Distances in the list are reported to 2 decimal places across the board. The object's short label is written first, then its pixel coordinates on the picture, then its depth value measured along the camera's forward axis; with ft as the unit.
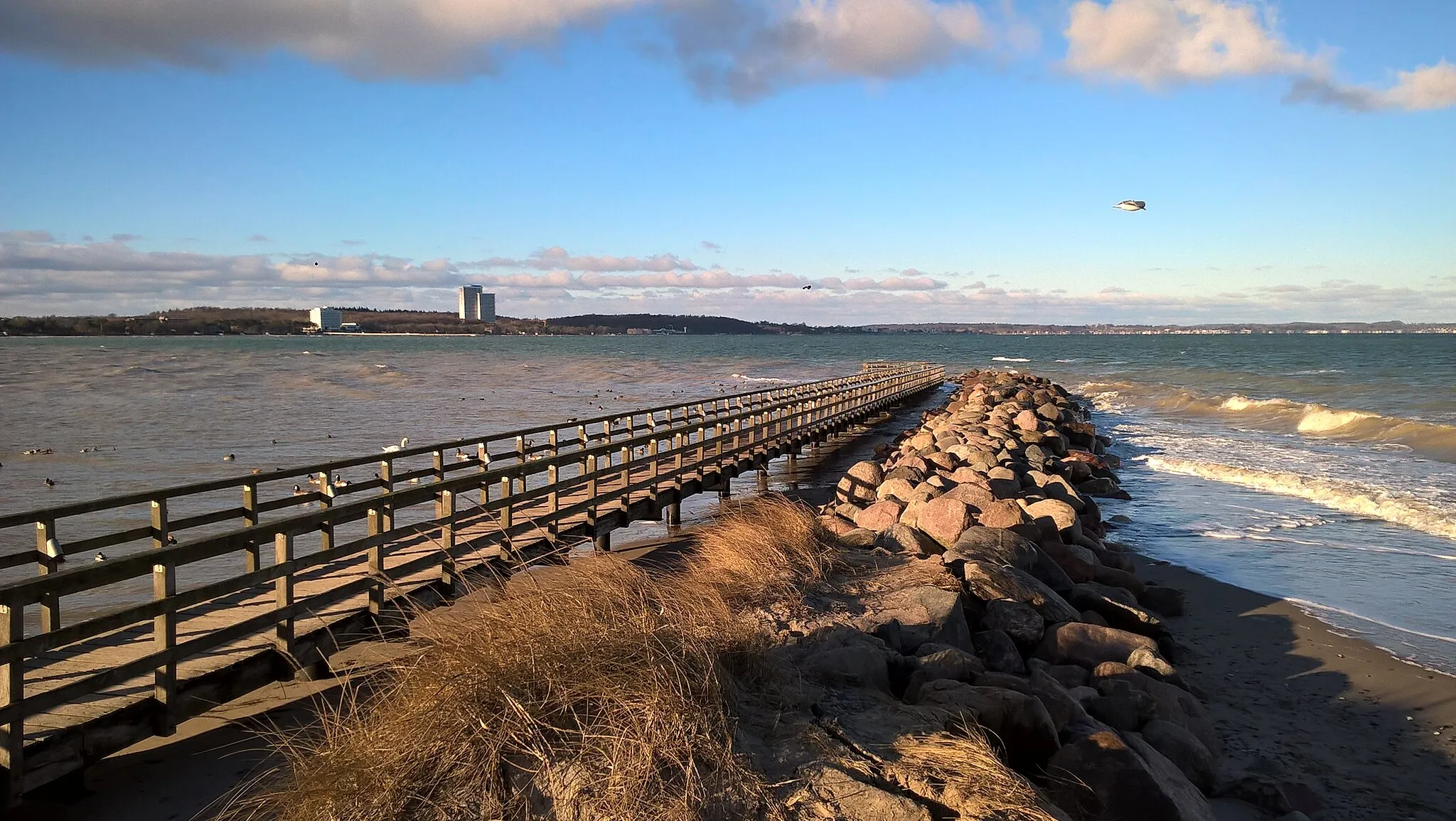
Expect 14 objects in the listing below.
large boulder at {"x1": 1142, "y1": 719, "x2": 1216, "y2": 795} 18.52
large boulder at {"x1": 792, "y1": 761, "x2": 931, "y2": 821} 12.07
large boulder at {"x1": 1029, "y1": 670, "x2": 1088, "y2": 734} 17.30
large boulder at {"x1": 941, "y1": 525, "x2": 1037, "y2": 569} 27.09
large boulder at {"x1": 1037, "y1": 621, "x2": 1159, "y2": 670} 22.93
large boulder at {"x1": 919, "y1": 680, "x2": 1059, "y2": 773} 15.69
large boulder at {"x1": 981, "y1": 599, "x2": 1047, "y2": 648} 23.27
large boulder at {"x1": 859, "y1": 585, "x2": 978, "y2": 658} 20.08
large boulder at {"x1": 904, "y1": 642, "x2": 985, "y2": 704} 17.55
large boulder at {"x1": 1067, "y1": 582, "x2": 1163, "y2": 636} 27.12
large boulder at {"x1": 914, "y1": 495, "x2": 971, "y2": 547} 31.71
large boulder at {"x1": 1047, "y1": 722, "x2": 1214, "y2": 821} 15.10
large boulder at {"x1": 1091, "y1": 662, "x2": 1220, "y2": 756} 20.43
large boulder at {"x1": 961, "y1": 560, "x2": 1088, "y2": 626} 24.31
